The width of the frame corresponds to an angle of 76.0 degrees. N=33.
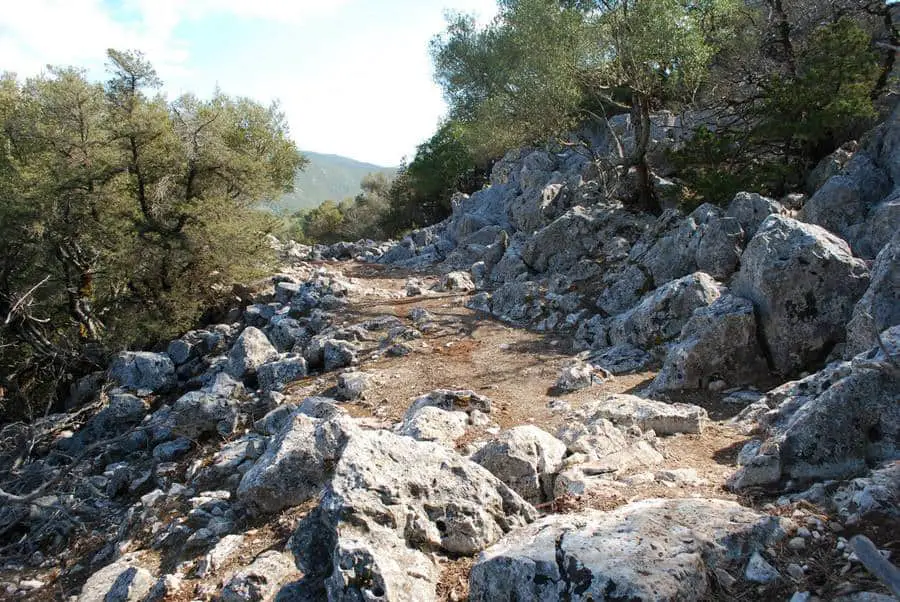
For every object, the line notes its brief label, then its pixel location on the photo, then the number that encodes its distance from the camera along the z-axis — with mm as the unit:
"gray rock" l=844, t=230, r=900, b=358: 7281
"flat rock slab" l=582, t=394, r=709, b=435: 7695
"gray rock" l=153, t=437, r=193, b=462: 10984
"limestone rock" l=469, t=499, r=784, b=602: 3803
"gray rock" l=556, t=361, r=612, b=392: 10609
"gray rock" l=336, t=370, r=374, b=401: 11516
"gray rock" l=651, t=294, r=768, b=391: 9172
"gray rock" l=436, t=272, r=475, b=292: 20719
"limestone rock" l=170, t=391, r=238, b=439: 11398
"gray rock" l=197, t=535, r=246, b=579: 6141
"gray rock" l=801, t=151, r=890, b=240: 12047
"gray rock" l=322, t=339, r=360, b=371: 13555
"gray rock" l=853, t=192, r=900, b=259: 10531
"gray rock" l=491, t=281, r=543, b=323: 16172
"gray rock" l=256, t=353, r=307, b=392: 13305
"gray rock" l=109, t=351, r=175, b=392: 14930
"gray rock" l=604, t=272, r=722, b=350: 11391
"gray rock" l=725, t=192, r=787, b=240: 13242
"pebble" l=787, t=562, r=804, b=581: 3855
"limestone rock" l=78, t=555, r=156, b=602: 6211
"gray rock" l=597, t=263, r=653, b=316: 14477
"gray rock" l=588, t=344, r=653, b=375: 11250
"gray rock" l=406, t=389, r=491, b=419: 9555
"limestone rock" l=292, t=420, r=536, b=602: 4434
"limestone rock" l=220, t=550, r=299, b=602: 5074
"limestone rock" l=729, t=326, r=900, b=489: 5426
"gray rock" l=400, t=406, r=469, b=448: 7969
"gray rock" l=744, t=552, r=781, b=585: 3895
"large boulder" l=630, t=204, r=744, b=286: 13102
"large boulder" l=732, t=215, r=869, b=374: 8789
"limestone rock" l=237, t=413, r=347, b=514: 6949
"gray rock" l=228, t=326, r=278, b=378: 14039
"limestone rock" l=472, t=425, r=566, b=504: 6293
